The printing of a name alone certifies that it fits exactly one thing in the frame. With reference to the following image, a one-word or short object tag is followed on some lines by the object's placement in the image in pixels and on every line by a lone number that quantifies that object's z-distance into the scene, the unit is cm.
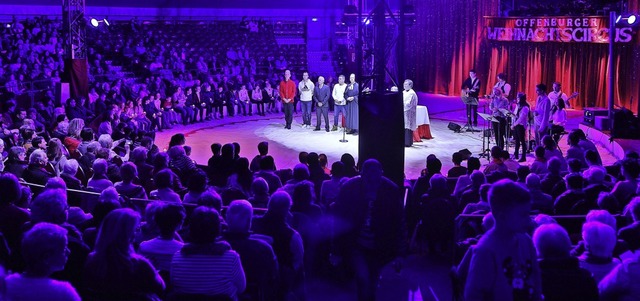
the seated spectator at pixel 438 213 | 692
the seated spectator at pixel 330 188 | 727
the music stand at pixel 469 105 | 1683
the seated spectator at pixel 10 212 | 517
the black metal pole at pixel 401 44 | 811
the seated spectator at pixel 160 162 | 838
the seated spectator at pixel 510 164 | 950
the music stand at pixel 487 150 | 1321
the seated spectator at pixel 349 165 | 826
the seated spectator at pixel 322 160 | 917
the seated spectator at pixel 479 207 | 626
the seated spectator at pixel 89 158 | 931
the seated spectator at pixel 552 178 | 759
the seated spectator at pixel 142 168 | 834
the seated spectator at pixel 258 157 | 927
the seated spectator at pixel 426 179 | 791
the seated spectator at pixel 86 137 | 1015
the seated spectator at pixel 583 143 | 998
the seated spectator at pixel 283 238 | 493
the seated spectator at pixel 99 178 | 739
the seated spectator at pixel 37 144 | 961
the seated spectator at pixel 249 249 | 446
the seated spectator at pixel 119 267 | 372
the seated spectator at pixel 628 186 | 671
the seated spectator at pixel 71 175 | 732
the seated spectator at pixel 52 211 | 474
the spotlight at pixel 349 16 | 1253
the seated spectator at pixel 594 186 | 672
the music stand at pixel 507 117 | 1310
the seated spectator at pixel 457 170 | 878
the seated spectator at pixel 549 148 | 949
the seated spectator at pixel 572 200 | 652
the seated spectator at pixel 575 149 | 970
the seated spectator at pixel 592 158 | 827
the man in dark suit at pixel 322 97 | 1706
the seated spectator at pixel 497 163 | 894
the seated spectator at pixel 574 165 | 726
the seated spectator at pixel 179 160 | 907
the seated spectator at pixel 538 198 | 675
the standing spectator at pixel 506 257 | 329
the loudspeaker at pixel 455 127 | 1695
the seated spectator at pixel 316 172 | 824
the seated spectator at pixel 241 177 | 804
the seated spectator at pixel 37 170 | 781
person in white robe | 1469
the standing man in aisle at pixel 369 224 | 509
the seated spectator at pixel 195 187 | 659
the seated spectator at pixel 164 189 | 662
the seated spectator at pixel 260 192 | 618
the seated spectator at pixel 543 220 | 499
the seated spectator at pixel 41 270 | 329
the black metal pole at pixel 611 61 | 1390
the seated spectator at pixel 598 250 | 399
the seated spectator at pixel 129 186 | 683
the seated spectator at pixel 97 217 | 495
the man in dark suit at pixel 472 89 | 1703
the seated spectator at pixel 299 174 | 701
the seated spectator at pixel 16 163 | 834
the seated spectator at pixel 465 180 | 769
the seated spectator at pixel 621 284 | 375
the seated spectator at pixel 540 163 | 884
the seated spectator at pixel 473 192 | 699
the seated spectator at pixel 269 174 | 745
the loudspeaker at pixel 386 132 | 763
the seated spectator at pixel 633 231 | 481
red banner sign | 1877
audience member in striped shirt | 383
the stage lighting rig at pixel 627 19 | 1395
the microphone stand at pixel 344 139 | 1579
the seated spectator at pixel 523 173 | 756
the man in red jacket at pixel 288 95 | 1795
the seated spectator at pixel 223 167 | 877
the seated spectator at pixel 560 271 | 362
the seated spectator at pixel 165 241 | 425
